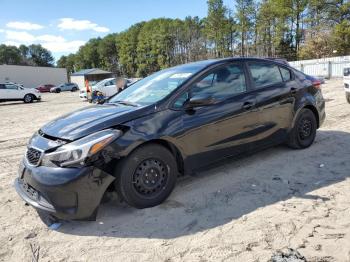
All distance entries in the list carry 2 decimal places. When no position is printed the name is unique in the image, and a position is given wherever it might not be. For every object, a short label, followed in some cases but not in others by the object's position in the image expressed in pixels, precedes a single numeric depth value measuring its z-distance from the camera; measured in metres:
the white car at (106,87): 21.16
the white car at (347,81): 9.03
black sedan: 3.29
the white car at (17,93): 24.86
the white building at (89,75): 68.50
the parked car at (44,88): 55.87
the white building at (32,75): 56.34
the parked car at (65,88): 51.97
